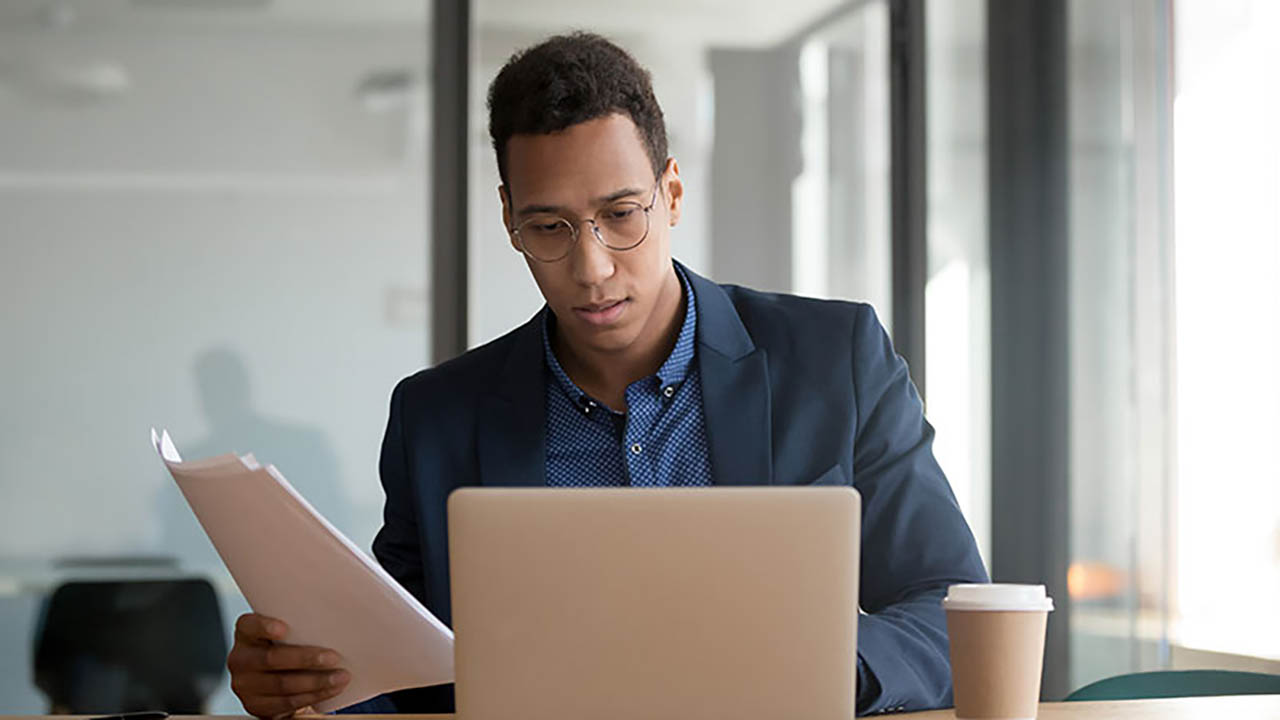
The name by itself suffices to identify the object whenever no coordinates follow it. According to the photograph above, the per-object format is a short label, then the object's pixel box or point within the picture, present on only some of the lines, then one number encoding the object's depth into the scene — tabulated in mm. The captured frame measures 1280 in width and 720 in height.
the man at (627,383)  1651
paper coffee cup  1174
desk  1317
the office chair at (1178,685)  1694
